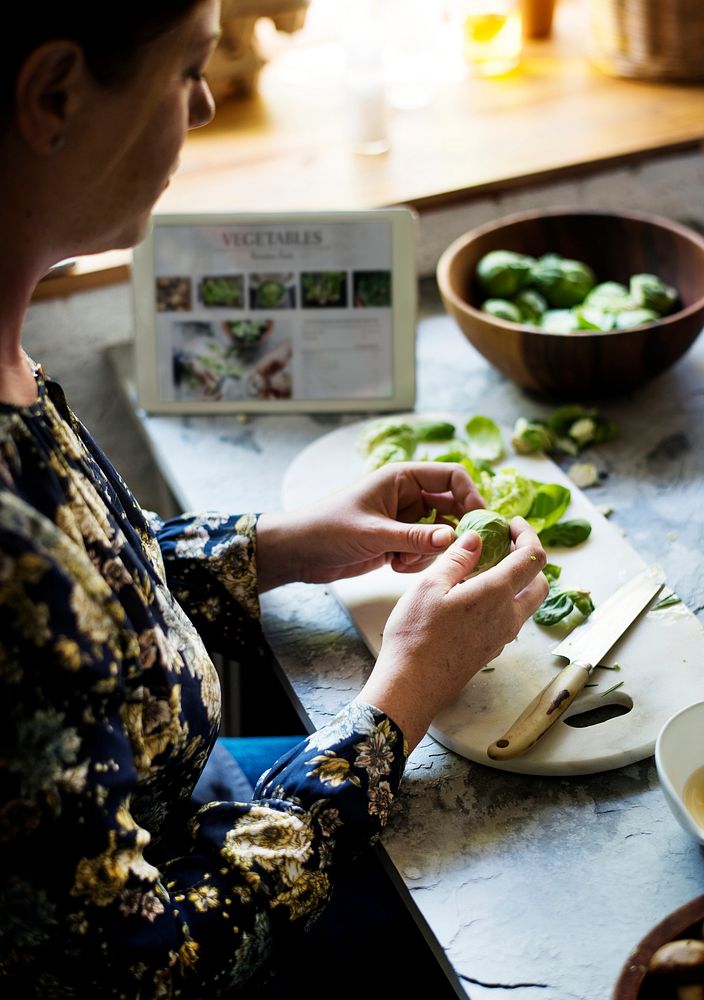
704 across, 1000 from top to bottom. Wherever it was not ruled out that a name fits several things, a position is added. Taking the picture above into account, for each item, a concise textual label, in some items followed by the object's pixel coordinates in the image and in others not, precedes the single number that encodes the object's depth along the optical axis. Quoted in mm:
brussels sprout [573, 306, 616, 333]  1436
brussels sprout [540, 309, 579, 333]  1459
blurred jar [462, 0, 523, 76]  2064
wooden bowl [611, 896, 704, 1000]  724
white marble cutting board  951
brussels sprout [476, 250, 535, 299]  1515
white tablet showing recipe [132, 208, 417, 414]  1473
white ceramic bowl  843
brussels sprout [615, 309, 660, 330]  1435
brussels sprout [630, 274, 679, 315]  1481
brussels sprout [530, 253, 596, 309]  1536
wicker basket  1949
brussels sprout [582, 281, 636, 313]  1472
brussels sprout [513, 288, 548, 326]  1513
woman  692
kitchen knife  947
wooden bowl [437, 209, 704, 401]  1381
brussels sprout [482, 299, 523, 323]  1475
